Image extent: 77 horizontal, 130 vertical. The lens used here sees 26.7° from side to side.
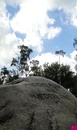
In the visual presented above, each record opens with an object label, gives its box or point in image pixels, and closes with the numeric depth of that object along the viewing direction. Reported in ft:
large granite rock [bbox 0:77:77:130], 12.01
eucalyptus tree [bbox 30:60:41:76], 100.52
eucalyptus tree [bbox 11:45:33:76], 99.30
